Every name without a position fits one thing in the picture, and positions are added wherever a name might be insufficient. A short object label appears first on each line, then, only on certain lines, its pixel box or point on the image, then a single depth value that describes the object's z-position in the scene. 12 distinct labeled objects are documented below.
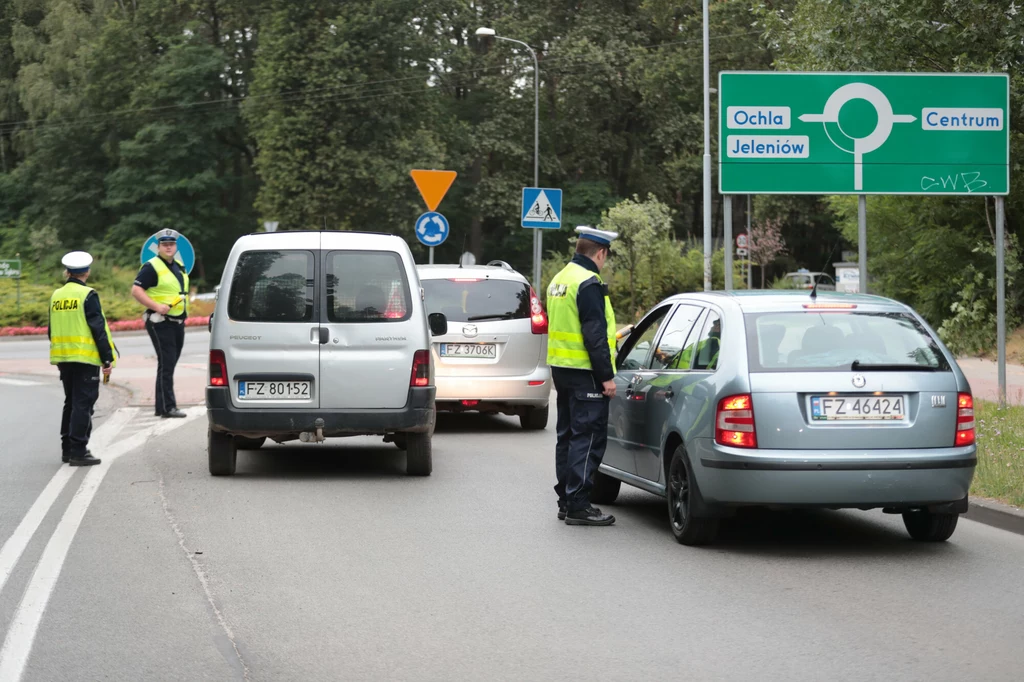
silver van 10.97
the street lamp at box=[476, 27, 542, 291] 42.41
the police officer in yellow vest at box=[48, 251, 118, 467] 11.96
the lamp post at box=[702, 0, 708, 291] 35.88
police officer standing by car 8.83
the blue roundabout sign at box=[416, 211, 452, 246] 22.20
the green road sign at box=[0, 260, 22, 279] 42.47
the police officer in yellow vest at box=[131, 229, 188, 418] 15.55
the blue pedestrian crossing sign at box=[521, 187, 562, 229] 23.27
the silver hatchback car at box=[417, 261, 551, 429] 14.39
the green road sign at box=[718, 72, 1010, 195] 15.30
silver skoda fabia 7.77
